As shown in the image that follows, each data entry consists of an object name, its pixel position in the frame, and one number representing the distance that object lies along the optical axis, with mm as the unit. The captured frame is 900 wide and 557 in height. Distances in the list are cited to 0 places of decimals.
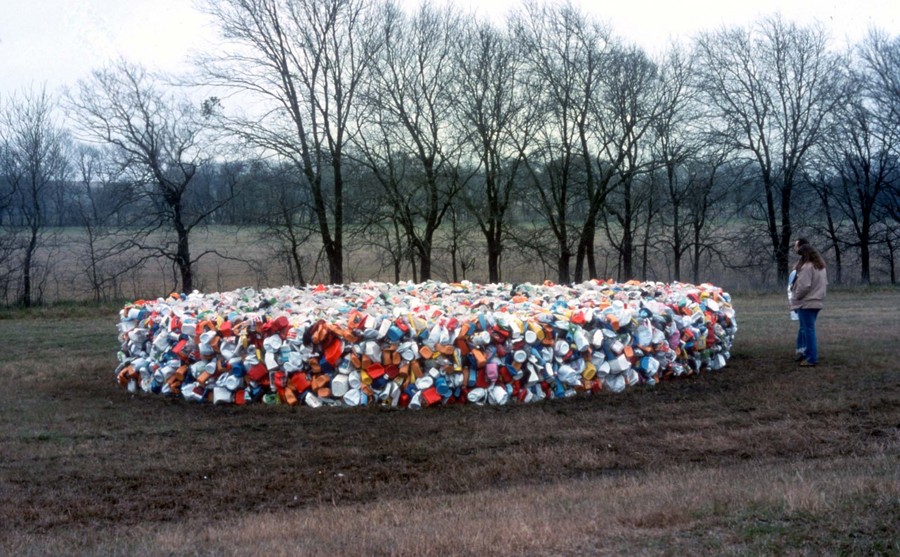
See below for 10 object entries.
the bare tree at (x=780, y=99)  34156
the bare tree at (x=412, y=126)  28141
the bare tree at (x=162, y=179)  29797
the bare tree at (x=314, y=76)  27781
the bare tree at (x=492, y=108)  28250
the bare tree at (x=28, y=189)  31234
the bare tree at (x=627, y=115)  29797
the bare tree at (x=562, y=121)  29562
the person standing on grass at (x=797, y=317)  11906
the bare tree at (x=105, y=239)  29922
